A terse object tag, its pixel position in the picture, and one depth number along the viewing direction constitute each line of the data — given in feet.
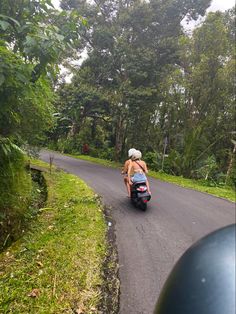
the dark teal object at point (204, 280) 3.31
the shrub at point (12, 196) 14.98
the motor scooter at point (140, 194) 21.57
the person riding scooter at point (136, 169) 22.48
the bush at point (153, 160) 49.20
